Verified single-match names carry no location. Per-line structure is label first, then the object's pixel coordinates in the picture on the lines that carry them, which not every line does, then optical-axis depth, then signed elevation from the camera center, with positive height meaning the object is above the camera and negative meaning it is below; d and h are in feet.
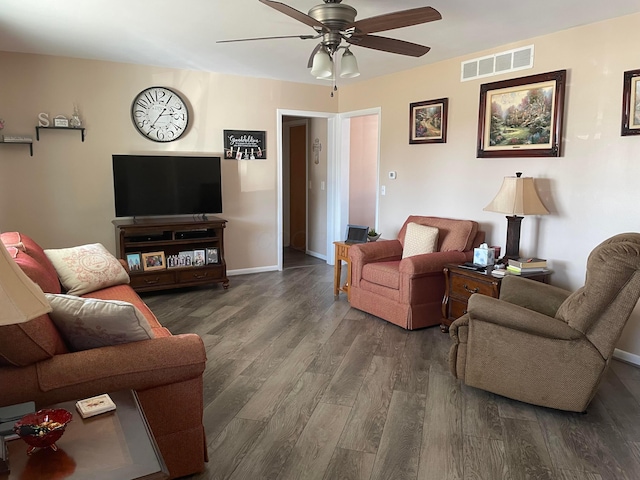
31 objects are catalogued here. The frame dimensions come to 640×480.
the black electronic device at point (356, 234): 16.21 -1.82
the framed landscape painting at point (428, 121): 15.60 +2.07
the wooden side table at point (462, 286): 11.59 -2.68
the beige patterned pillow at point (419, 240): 14.07 -1.76
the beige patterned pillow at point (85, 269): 10.92 -2.12
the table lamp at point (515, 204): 11.96 -0.57
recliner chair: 7.83 -2.84
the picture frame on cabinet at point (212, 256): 17.11 -2.72
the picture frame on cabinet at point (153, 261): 15.90 -2.74
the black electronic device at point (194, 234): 16.69 -1.90
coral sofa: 5.60 -2.45
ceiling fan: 8.27 +2.87
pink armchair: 12.91 -2.65
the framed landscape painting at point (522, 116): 12.32 +1.82
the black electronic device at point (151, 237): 16.01 -1.95
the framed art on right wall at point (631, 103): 10.66 +1.79
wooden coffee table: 4.16 -2.55
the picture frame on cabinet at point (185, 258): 16.63 -2.75
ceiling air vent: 12.98 +3.42
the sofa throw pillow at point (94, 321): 6.15 -1.84
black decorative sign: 18.26 +1.42
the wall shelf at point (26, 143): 14.80 +1.16
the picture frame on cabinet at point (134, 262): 15.74 -2.72
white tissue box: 12.55 -2.00
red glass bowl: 4.32 -2.33
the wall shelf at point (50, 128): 15.12 +1.68
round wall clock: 16.55 +2.37
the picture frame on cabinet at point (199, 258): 16.85 -2.77
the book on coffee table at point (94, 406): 5.08 -2.48
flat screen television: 15.70 -0.15
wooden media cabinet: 15.69 -2.26
